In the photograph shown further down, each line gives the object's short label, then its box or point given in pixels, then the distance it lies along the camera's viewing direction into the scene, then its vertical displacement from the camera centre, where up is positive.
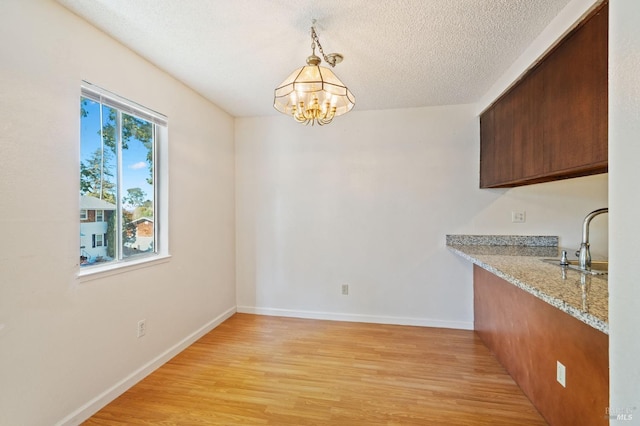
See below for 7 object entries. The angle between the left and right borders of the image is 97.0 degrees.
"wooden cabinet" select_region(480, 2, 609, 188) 1.38 +0.61
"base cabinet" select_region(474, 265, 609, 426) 1.37 -0.88
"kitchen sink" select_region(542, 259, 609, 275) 1.79 -0.38
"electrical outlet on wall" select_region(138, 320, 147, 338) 2.22 -0.92
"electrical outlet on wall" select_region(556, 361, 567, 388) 1.60 -0.94
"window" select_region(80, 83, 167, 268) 1.92 +0.26
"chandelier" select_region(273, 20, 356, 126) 1.64 +0.72
